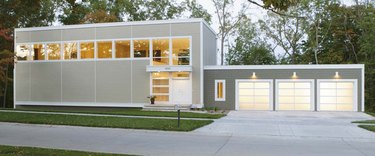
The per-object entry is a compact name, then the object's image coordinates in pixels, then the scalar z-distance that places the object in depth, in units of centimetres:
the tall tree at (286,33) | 4028
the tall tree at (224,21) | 3953
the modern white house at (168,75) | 2436
